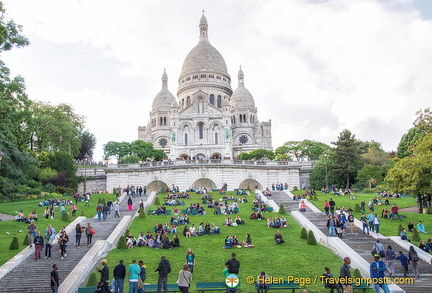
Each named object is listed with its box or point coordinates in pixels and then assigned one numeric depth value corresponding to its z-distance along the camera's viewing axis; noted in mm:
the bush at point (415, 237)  21156
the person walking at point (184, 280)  12625
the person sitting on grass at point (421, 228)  22688
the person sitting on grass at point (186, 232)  22578
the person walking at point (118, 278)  13344
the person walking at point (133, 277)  12984
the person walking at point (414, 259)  16006
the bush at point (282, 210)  28138
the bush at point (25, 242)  20748
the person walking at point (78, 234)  20062
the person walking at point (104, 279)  12609
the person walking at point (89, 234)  20266
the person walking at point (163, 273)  13164
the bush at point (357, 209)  28766
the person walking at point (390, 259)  16172
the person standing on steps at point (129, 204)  30531
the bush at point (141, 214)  27694
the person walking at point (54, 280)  13734
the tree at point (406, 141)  48072
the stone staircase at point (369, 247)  15102
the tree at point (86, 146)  73625
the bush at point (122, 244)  20359
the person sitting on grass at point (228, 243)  20125
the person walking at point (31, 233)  19922
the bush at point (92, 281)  14469
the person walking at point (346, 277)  12516
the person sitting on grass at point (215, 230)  23252
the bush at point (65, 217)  26703
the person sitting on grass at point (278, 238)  20688
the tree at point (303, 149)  74188
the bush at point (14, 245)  19906
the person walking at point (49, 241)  18558
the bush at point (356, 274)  14494
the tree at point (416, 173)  26703
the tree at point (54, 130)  54219
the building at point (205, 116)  77812
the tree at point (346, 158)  45781
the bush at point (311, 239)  20656
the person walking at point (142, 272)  13698
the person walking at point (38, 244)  18031
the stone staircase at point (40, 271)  15758
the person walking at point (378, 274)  13180
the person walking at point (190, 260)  15320
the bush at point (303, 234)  21656
